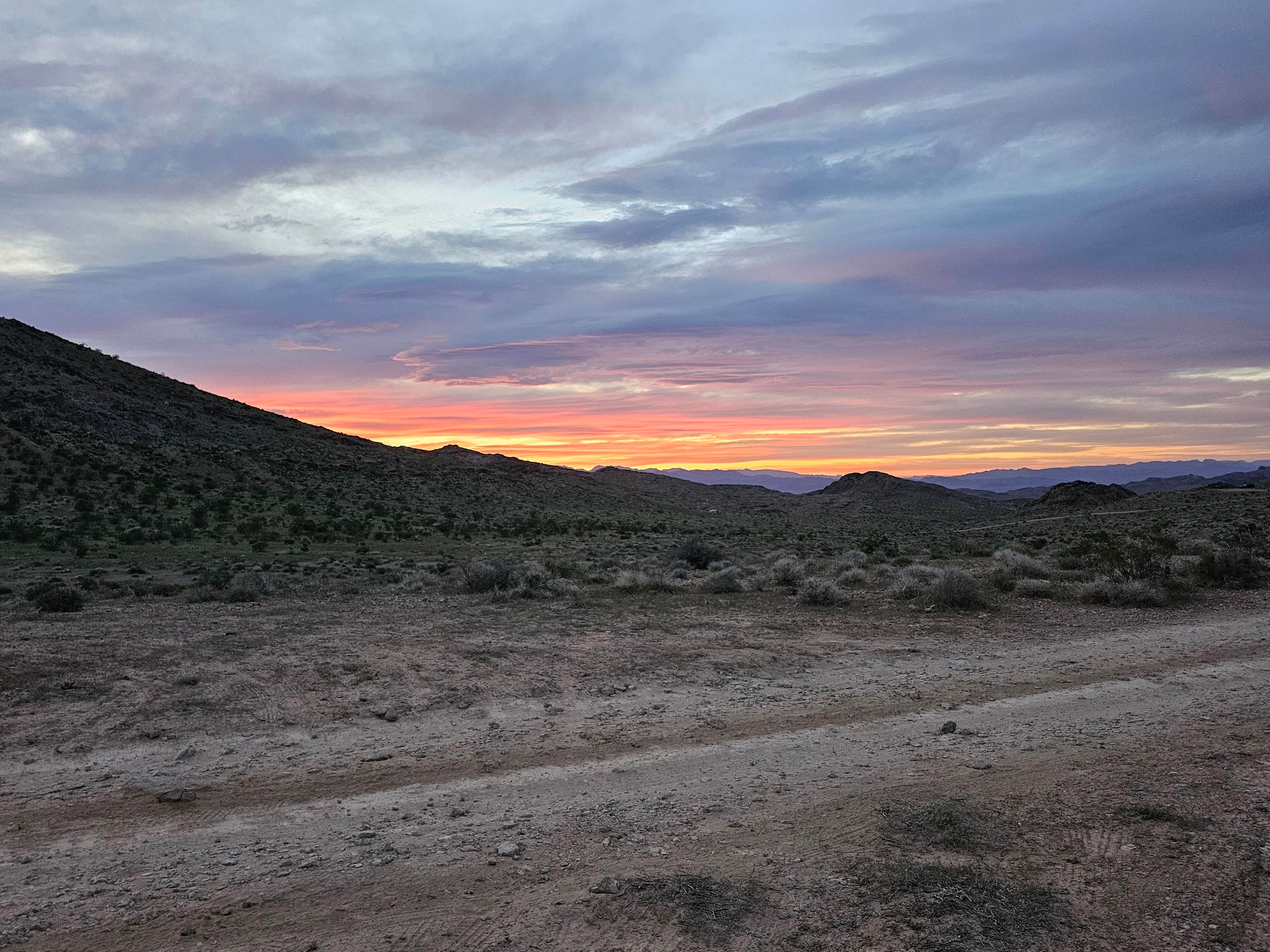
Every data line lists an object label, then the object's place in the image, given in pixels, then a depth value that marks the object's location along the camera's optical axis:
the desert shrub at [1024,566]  19.77
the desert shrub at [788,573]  19.38
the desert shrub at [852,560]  23.55
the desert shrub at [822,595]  16.83
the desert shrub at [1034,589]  17.56
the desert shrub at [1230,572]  18.11
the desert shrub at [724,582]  18.86
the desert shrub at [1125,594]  16.14
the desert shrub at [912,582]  17.41
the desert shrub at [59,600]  14.27
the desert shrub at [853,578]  20.11
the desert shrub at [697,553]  25.78
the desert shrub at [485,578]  18.27
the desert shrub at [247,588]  16.39
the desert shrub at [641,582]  18.66
